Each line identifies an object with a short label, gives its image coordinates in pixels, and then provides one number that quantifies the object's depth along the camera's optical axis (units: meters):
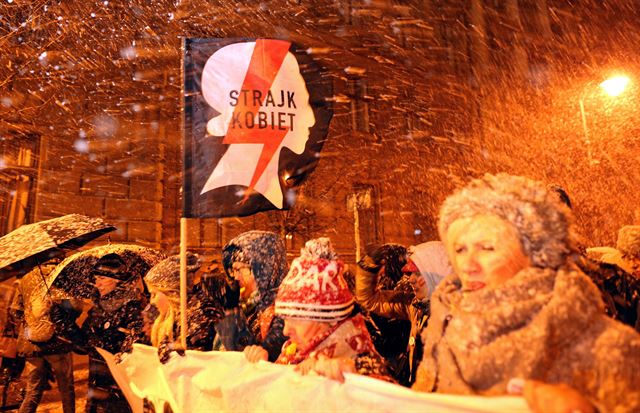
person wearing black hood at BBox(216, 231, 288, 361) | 3.62
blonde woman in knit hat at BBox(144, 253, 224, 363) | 3.84
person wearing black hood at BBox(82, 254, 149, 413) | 4.26
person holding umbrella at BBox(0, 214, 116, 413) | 4.39
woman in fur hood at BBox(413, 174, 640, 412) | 1.41
